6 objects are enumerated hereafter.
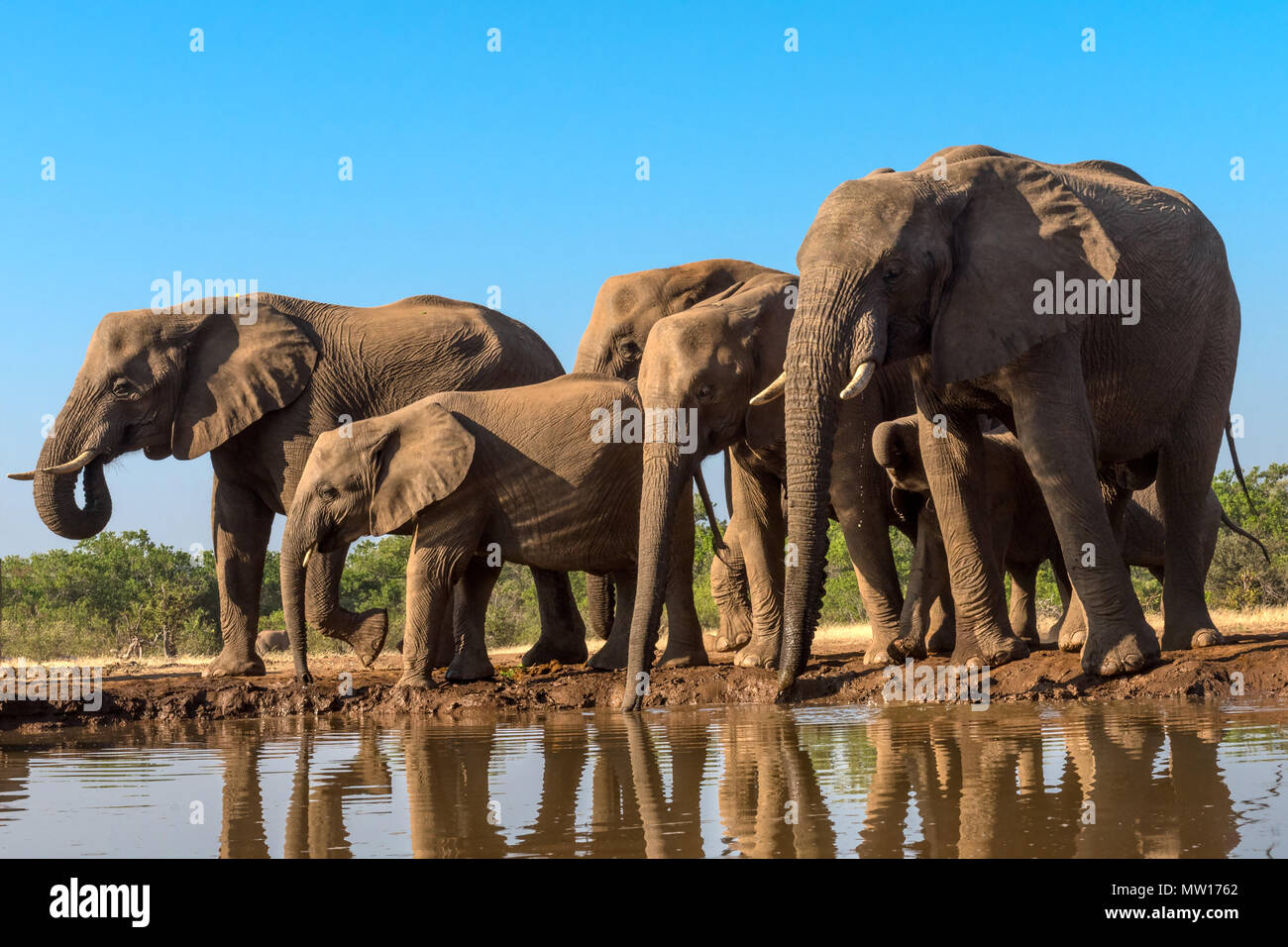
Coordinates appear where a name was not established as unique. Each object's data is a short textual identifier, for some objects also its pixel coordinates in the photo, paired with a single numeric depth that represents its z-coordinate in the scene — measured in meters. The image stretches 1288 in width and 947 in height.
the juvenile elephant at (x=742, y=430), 9.48
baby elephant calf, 9.94
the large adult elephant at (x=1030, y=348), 8.15
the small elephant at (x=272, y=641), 20.55
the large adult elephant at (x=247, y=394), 12.45
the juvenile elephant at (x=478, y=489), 10.24
